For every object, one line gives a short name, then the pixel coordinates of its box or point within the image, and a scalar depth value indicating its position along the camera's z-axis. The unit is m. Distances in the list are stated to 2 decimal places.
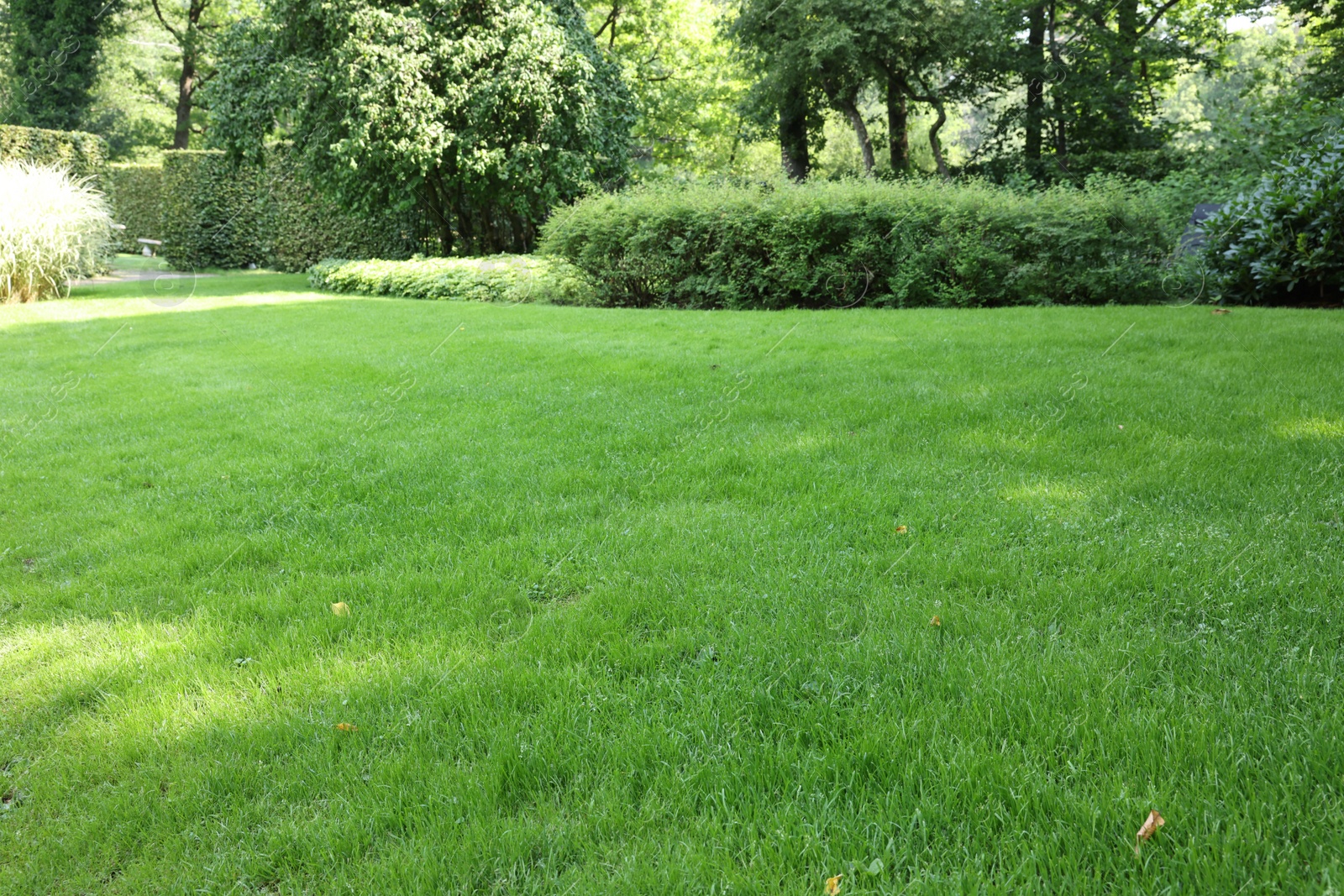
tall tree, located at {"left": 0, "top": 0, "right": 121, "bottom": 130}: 28.38
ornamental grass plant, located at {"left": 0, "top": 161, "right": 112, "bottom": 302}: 12.29
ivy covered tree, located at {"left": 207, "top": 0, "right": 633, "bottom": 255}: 15.74
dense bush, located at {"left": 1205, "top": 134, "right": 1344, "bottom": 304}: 8.34
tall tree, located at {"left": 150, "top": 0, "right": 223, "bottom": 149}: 30.92
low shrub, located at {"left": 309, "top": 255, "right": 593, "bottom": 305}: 13.05
